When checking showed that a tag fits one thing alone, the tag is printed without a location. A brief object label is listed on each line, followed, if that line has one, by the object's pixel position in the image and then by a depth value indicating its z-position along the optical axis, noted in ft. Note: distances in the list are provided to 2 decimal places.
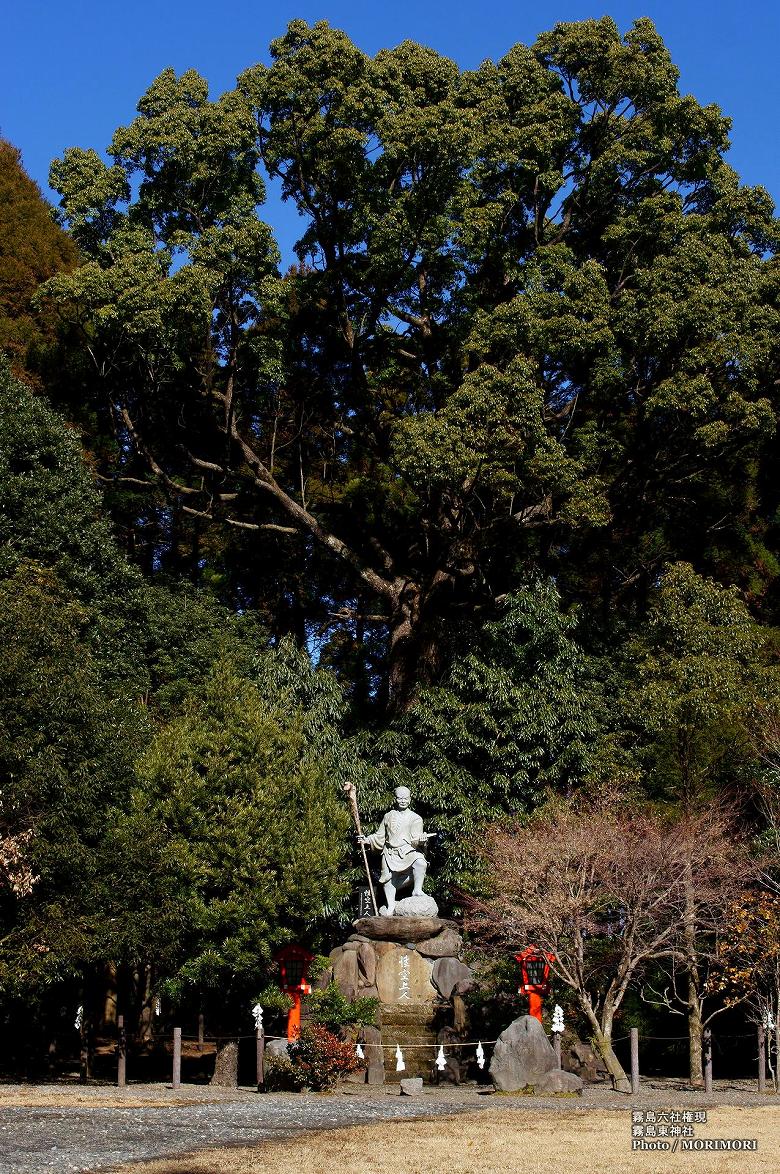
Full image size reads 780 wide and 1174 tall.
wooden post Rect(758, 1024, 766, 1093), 57.00
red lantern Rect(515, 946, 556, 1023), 61.93
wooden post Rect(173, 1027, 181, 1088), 53.57
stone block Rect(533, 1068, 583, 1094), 52.29
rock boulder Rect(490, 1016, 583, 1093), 53.21
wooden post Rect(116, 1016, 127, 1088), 57.88
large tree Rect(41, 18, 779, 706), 77.61
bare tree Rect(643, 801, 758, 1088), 61.16
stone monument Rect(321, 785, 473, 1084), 65.51
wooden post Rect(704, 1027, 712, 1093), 53.83
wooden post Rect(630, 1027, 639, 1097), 51.55
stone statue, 73.51
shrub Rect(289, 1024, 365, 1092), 54.34
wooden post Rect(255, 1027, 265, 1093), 56.13
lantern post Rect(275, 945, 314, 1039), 63.57
